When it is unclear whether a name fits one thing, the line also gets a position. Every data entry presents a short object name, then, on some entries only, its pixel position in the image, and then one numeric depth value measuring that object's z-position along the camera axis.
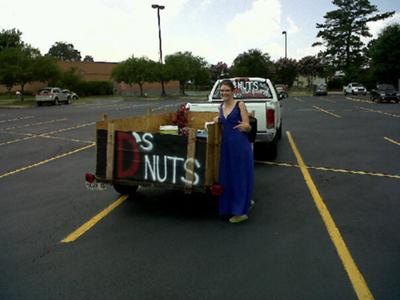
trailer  4.90
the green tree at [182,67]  59.25
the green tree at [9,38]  48.22
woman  4.91
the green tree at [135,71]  55.19
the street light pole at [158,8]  49.31
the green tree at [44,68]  42.16
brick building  71.56
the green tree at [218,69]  97.19
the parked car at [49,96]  38.91
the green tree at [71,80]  57.38
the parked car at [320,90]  53.38
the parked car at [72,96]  42.81
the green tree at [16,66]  39.34
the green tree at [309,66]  90.03
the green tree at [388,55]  45.97
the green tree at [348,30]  72.31
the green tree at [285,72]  80.62
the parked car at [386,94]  31.83
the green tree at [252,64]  65.25
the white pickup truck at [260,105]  8.01
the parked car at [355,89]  51.62
